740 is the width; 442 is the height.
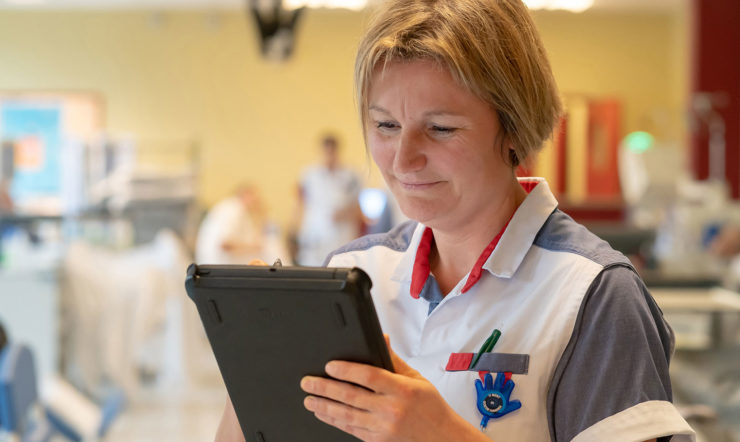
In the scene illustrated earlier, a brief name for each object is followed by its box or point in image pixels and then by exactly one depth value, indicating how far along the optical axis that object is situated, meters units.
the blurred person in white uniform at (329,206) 7.12
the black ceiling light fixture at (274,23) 5.90
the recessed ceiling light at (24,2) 10.25
